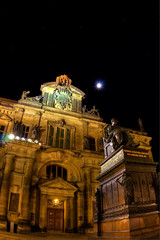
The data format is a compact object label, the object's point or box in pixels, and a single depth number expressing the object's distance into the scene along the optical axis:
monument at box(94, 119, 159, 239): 6.70
